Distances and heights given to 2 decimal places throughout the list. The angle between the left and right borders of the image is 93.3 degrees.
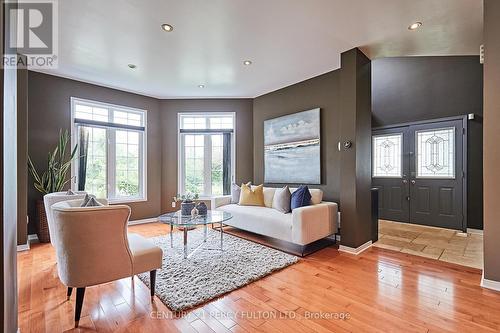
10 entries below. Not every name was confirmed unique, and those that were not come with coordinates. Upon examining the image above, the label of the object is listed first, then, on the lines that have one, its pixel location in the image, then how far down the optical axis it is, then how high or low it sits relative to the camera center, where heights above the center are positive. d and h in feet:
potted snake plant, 12.30 -0.53
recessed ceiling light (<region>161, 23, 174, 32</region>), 8.82 +5.24
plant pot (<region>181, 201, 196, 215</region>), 11.10 -1.98
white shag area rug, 7.10 -3.89
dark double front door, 15.05 -0.61
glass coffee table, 9.70 -2.37
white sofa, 10.44 -2.76
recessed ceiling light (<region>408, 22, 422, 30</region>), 8.78 +5.24
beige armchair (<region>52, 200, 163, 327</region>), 5.72 -2.02
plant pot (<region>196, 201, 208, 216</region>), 11.04 -2.06
